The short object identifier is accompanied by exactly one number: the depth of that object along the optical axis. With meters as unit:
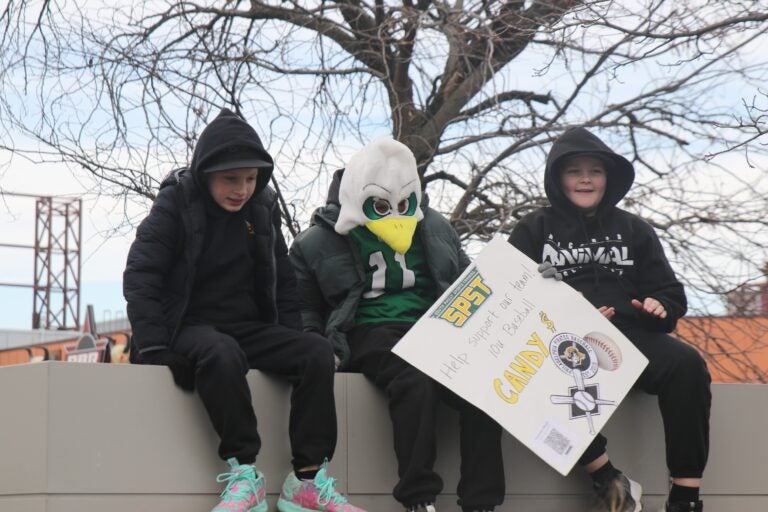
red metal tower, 52.78
